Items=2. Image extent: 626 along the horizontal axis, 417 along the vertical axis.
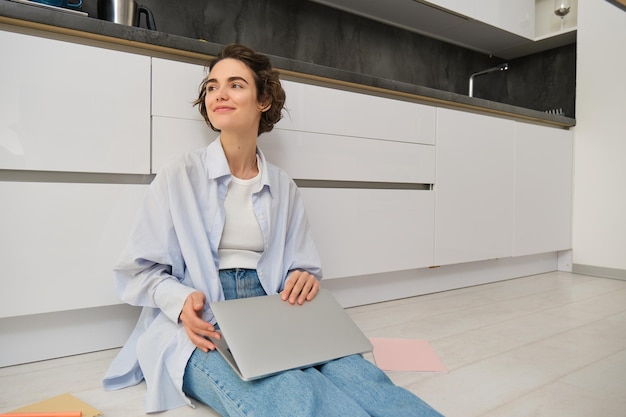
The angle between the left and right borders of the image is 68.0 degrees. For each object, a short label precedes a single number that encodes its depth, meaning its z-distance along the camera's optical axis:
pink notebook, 1.31
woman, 0.91
